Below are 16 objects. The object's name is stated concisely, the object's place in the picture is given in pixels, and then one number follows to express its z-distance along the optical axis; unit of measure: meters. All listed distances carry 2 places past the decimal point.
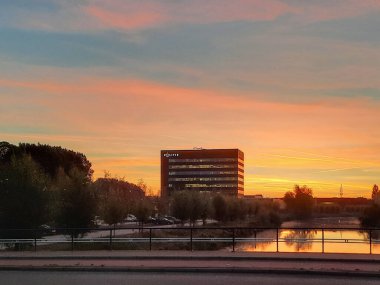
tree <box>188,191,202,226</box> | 73.00
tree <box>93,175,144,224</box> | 55.30
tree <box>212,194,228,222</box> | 89.81
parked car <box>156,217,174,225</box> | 88.31
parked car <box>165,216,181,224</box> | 90.51
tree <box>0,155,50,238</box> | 35.47
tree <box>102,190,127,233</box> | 57.25
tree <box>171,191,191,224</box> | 72.69
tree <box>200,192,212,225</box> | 75.68
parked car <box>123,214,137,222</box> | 90.50
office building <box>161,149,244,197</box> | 191.75
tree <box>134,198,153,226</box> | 73.00
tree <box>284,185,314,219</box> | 143.00
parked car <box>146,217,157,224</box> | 86.31
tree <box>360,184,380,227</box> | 88.06
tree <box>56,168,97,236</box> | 40.38
